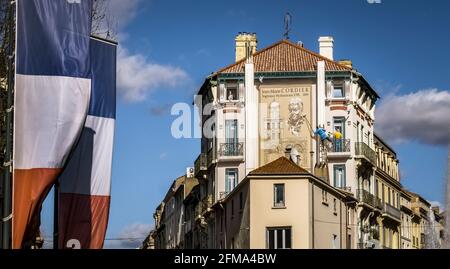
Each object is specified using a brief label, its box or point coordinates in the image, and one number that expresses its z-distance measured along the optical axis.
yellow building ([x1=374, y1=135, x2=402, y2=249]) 79.75
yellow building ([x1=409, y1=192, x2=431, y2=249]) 100.91
